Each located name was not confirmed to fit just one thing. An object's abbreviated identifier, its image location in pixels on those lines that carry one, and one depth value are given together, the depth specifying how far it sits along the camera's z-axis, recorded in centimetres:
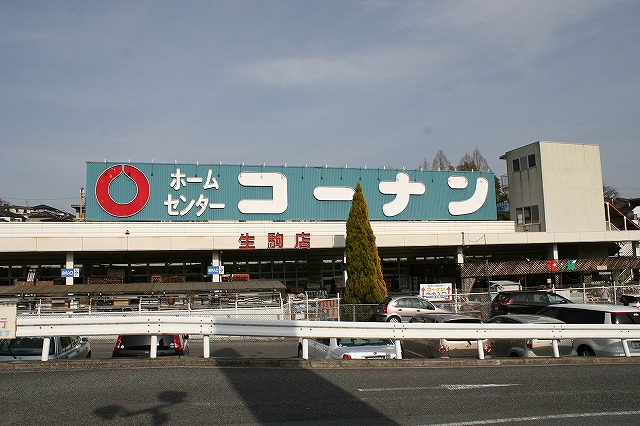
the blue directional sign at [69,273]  3095
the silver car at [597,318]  1405
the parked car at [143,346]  1452
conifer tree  2816
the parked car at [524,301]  2373
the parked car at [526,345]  1419
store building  3388
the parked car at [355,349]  1285
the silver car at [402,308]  2314
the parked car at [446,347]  1385
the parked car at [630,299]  2601
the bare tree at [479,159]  9856
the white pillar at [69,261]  3162
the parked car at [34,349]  1280
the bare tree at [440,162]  9600
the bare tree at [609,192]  10175
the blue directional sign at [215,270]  3238
